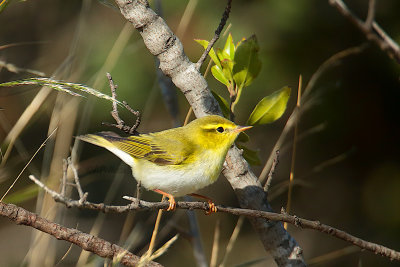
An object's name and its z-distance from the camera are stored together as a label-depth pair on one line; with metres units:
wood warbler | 4.43
